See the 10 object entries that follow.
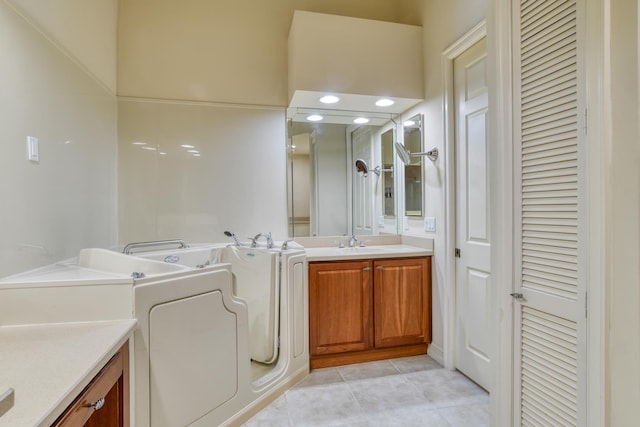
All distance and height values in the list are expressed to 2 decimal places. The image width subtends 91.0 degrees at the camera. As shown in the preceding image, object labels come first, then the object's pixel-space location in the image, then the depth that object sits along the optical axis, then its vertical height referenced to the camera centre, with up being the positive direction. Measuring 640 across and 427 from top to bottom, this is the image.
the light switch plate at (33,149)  1.46 +0.29
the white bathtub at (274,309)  2.08 -0.68
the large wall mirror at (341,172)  2.88 +0.36
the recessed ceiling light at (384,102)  2.62 +0.92
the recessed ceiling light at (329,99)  2.54 +0.91
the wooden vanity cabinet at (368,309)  2.32 -0.76
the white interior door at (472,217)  2.03 -0.05
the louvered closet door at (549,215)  1.04 -0.03
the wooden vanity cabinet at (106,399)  0.79 -0.55
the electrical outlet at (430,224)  2.49 -0.12
